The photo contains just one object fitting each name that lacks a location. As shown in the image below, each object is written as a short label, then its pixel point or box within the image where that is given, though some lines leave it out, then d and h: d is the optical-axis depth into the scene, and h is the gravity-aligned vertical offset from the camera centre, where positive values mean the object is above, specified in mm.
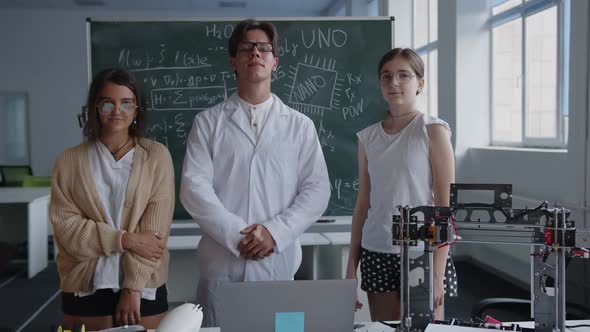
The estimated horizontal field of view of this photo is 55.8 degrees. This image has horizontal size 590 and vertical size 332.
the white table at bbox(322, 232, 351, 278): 3118 -576
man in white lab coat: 2037 -130
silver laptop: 1256 -363
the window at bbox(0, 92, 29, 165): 10586 +281
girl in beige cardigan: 1858 -246
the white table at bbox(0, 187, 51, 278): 5582 -782
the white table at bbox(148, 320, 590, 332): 1549 -522
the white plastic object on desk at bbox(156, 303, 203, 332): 1138 -368
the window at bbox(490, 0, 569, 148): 4586 +623
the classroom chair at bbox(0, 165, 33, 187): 7712 -420
